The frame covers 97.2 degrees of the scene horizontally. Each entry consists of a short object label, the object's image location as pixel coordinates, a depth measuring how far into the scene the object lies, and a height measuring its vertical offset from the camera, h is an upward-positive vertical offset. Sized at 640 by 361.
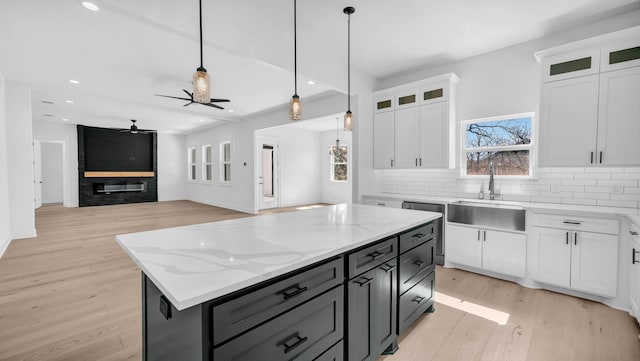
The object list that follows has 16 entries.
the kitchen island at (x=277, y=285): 0.99 -0.49
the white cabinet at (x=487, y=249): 3.09 -0.87
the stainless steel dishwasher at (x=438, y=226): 3.67 -0.68
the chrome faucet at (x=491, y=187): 3.69 -0.18
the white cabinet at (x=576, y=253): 2.60 -0.76
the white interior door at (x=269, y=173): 8.80 -0.01
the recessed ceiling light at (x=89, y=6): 2.25 +1.37
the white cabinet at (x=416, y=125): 3.84 +0.71
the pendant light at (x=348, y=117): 2.69 +0.54
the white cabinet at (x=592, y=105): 2.65 +0.70
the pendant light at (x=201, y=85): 1.60 +0.50
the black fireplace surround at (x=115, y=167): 9.26 +0.18
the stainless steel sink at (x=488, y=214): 3.08 -0.47
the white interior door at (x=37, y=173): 8.66 -0.06
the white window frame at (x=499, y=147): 3.48 +0.36
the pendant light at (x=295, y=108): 2.22 +0.51
